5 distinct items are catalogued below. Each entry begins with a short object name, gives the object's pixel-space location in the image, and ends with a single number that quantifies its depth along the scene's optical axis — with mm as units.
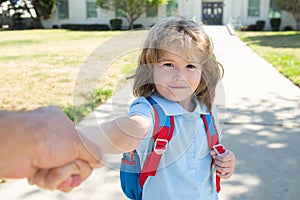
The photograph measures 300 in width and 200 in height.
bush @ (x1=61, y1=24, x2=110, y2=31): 30547
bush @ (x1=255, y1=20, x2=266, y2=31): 27844
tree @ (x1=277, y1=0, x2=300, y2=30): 25675
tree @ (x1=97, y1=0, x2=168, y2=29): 27625
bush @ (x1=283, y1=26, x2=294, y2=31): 27844
